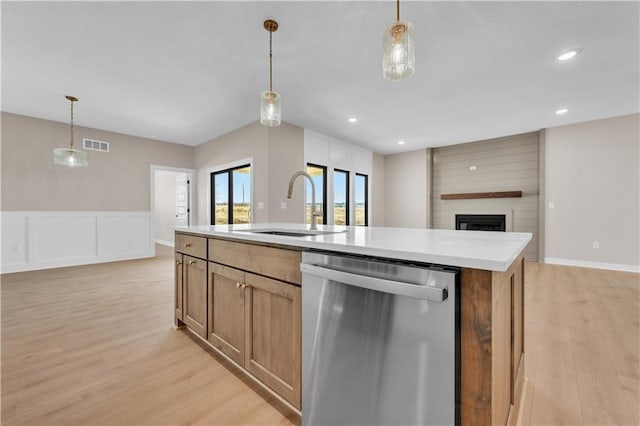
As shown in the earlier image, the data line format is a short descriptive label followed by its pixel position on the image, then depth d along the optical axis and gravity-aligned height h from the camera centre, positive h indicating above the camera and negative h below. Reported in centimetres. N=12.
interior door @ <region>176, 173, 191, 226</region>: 643 +34
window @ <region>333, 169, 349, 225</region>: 605 +35
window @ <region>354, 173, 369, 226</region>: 670 +34
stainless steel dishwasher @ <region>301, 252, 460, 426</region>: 77 -43
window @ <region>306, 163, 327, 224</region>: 572 +58
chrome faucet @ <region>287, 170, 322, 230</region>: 190 +4
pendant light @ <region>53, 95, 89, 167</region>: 380 +79
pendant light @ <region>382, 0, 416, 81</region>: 145 +90
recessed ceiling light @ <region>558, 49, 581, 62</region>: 263 +156
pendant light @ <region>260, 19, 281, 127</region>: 225 +90
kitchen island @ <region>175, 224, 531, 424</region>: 75 -37
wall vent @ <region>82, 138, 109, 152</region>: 494 +125
